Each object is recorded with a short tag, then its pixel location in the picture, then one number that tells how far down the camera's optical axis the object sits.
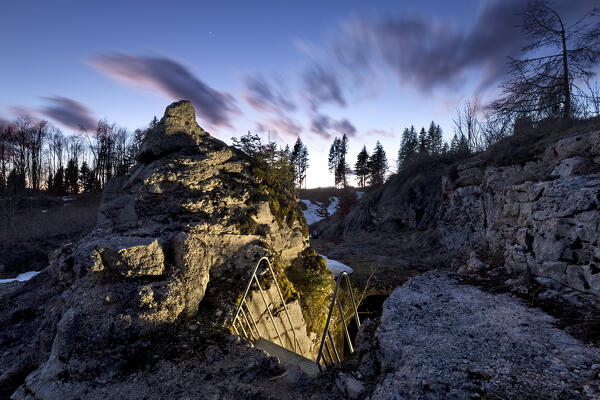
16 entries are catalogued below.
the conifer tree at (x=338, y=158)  69.75
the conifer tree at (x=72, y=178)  39.91
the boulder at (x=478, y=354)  2.06
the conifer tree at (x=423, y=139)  51.37
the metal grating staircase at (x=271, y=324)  4.54
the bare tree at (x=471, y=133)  24.17
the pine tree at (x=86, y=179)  38.44
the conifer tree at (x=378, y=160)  58.07
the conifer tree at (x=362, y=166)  63.66
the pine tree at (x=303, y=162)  72.90
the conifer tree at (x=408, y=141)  54.61
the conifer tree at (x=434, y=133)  57.02
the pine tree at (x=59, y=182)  38.12
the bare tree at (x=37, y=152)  32.38
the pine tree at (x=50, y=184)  37.91
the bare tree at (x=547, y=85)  10.59
